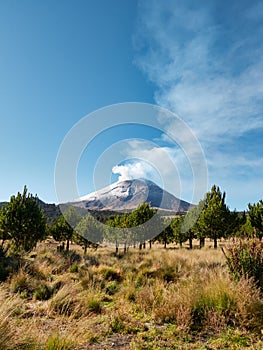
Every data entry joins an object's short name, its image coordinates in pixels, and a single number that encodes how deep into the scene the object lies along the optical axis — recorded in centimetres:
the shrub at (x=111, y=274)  1018
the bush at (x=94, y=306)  547
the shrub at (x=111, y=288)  789
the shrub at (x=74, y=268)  1123
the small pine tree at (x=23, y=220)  1836
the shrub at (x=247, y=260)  561
